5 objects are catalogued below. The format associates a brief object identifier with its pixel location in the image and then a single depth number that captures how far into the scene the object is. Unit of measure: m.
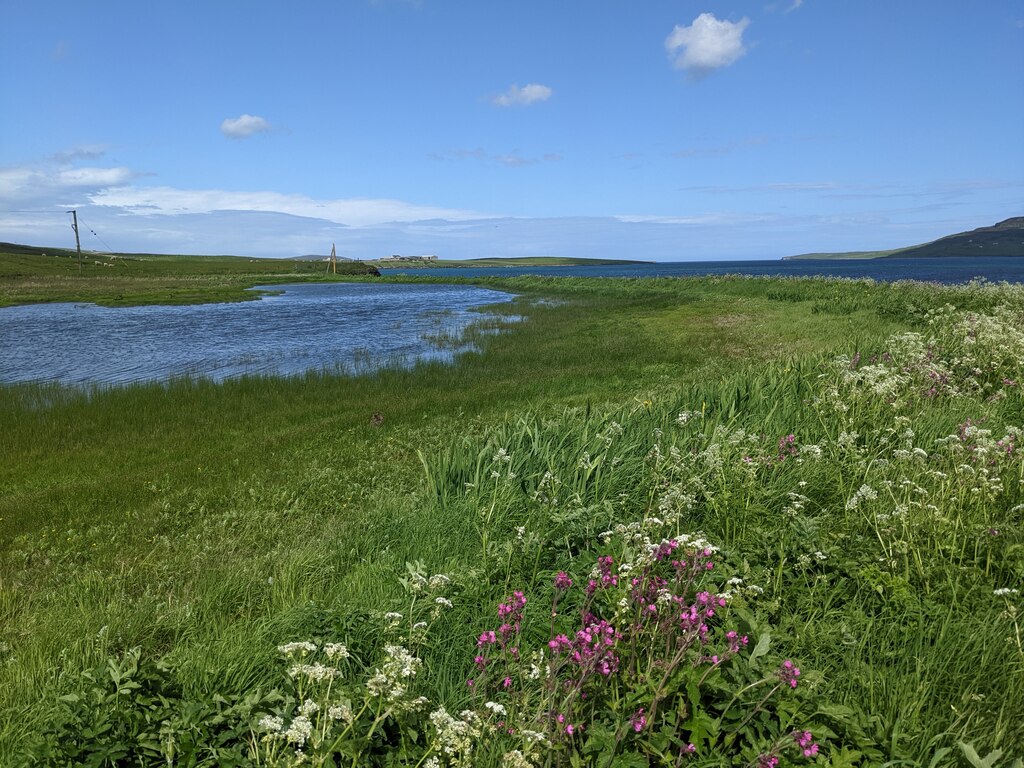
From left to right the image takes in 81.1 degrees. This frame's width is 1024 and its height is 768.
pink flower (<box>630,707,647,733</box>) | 2.53
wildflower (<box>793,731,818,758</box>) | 2.38
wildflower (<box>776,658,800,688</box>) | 2.62
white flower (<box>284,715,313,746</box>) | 2.24
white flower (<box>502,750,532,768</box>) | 2.36
